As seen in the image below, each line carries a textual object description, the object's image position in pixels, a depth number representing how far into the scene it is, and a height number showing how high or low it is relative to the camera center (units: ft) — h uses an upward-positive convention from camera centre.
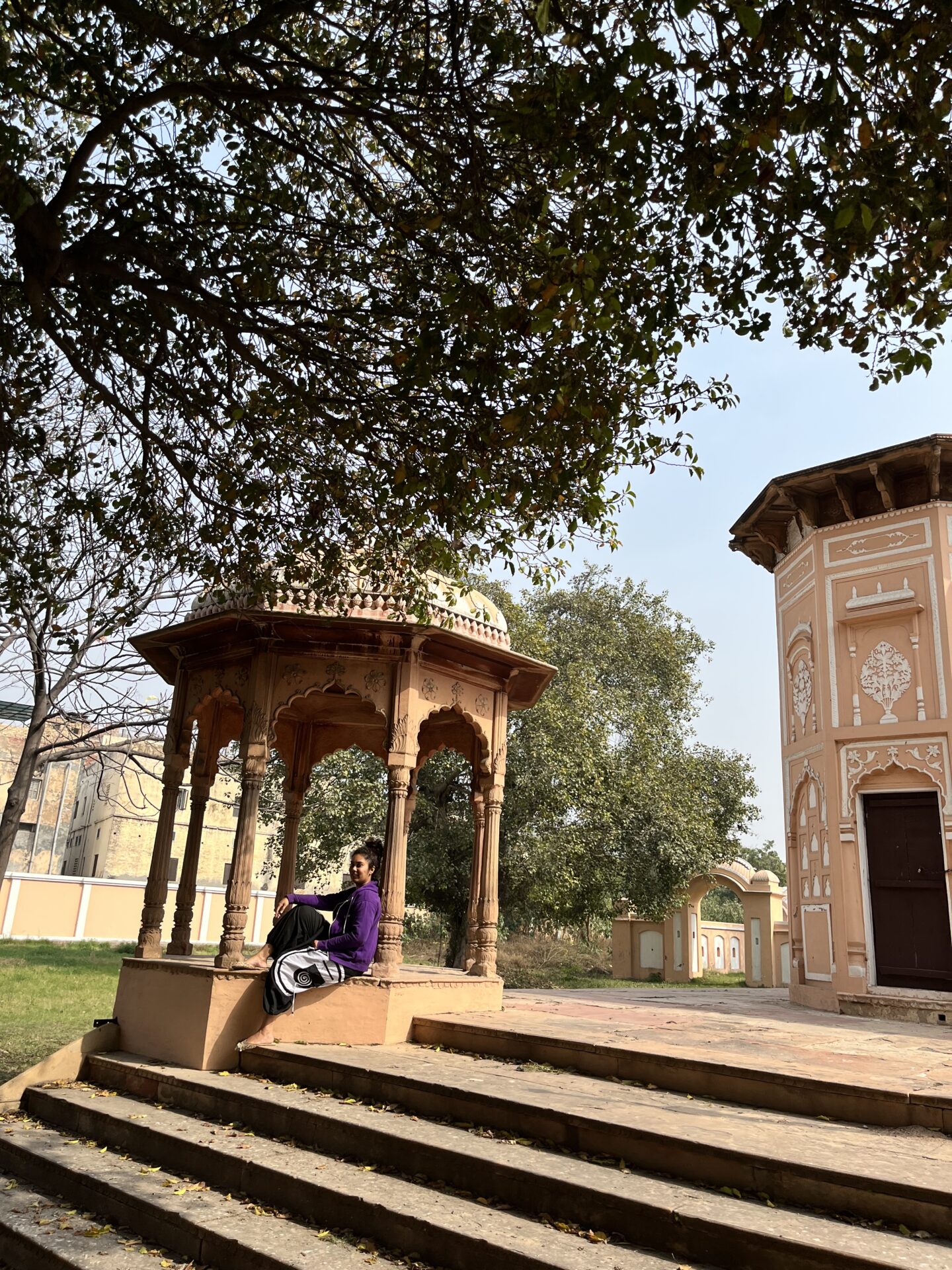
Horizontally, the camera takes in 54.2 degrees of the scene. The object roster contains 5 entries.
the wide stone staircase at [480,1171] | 11.71 -3.50
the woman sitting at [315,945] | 22.54 -0.62
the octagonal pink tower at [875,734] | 38.45 +9.02
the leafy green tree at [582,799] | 56.49 +8.46
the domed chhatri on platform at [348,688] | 25.48 +6.54
